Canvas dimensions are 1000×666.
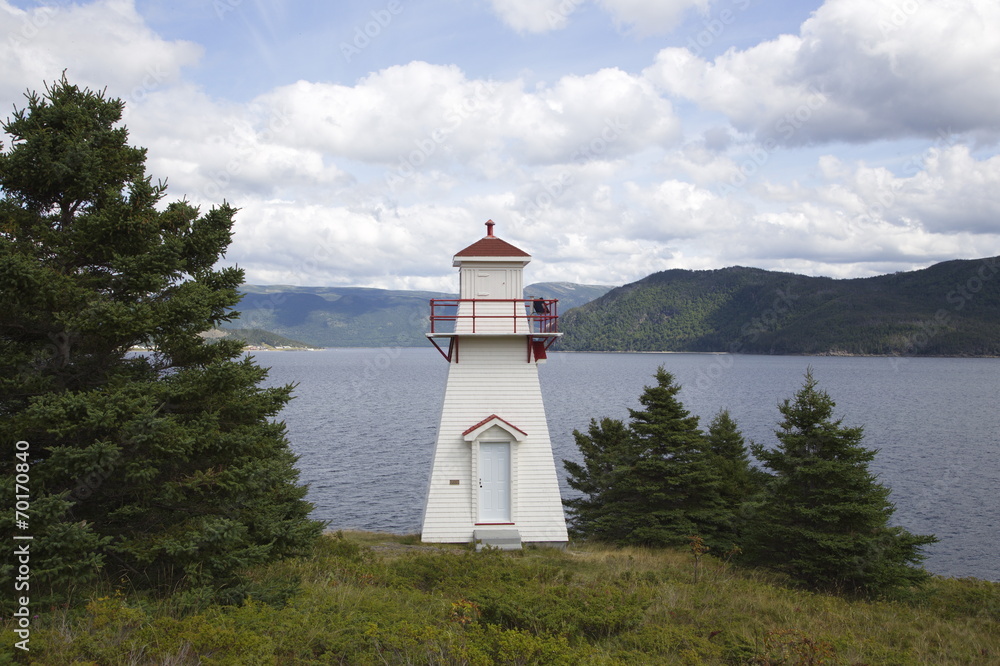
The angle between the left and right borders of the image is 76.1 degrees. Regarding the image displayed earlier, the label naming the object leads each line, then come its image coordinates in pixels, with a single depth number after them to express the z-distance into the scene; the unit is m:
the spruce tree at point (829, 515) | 13.50
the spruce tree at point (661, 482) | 17.44
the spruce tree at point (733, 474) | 17.58
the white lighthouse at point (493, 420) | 16.64
